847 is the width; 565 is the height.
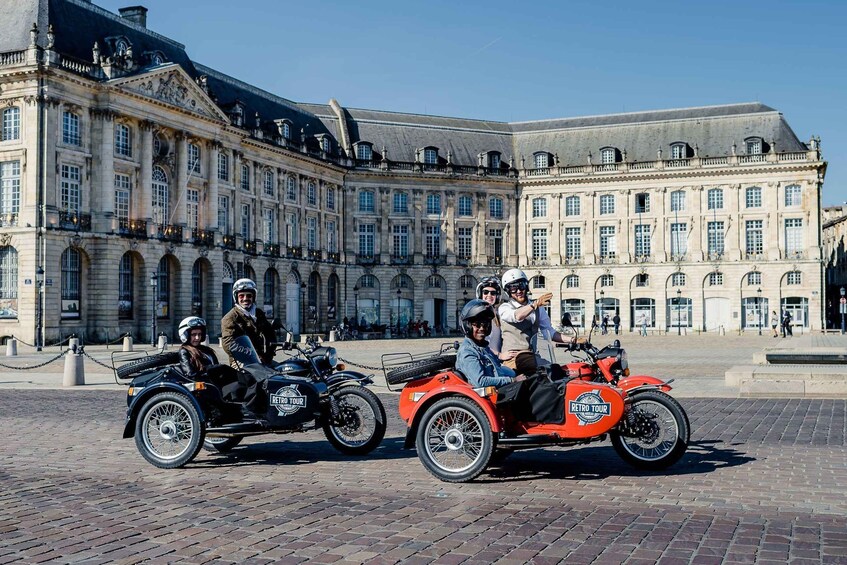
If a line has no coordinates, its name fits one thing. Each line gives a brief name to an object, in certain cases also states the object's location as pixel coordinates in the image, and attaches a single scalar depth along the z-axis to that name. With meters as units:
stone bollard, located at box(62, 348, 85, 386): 21.23
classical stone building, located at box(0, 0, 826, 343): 48.31
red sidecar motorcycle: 8.89
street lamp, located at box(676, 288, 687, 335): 70.66
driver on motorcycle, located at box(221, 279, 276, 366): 10.55
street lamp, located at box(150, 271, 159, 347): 45.44
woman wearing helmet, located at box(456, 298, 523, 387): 9.16
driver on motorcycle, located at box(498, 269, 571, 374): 9.88
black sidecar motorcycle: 10.01
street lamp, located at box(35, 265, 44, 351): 41.59
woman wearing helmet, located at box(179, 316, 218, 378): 10.27
